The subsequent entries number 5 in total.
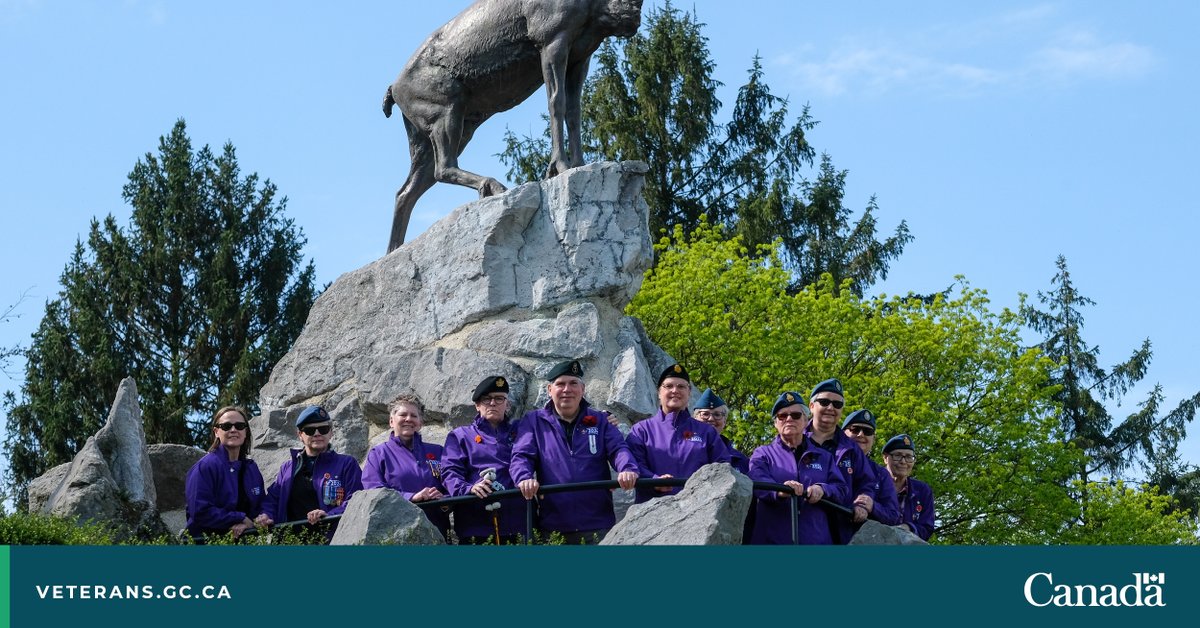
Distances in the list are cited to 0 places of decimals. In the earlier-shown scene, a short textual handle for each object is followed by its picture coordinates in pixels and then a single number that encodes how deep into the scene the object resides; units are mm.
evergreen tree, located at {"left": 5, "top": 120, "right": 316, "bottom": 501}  27531
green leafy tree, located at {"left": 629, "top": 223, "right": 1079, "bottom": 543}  24422
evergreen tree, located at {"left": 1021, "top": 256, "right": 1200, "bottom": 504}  33031
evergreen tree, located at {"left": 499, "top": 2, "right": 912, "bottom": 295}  32438
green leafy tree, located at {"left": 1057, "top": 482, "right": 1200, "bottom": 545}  24812
